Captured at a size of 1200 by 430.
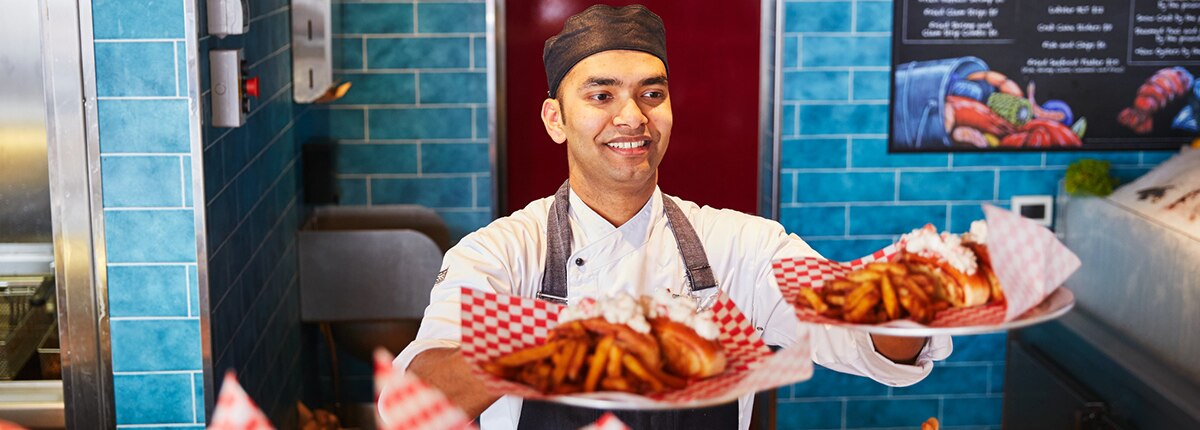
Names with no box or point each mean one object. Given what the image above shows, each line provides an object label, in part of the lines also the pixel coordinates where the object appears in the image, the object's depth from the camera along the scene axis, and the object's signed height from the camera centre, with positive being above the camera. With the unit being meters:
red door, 4.61 -0.07
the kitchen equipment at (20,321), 3.03 -0.55
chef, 2.18 -0.28
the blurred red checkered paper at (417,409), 1.36 -0.34
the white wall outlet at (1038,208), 4.62 -0.44
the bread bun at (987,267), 1.87 -0.26
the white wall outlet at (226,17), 3.03 +0.15
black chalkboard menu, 4.47 +0.03
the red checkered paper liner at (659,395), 1.54 -0.34
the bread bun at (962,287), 1.86 -0.29
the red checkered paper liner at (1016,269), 1.79 -0.25
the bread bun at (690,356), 1.63 -0.34
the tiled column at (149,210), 2.89 -0.29
